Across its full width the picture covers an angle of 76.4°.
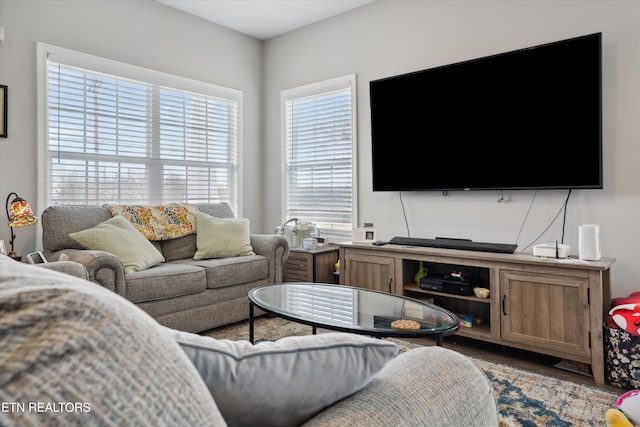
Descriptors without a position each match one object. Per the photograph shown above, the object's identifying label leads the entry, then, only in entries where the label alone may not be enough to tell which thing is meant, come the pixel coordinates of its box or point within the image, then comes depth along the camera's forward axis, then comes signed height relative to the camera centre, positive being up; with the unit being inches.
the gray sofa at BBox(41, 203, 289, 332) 102.5 -15.8
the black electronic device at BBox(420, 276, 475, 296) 113.1 -19.5
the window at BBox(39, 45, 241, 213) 129.5 +30.9
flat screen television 103.6 +27.7
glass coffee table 68.7 -18.3
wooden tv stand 91.1 -20.1
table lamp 105.5 +1.1
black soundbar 111.2 -8.0
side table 149.6 -17.6
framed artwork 117.5 +31.7
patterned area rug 73.2 -36.6
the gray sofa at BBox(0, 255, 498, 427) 12.9 -5.0
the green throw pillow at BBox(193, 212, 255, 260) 136.7 -6.7
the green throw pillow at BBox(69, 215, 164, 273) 111.5 -6.7
